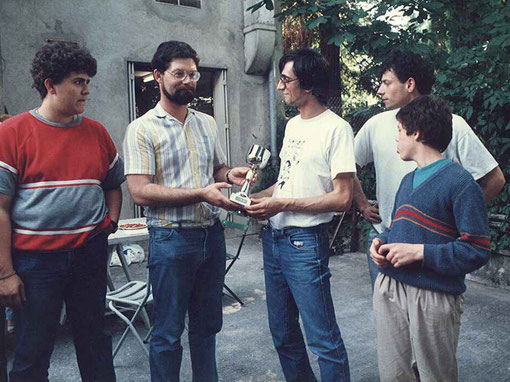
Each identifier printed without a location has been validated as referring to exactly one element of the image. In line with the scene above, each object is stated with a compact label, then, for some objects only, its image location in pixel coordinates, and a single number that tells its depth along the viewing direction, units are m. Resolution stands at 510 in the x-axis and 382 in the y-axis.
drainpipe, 9.20
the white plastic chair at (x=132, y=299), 3.68
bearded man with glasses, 2.46
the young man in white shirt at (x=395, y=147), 2.50
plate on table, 4.68
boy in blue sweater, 1.91
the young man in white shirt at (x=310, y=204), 2.45
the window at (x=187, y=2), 8.25
